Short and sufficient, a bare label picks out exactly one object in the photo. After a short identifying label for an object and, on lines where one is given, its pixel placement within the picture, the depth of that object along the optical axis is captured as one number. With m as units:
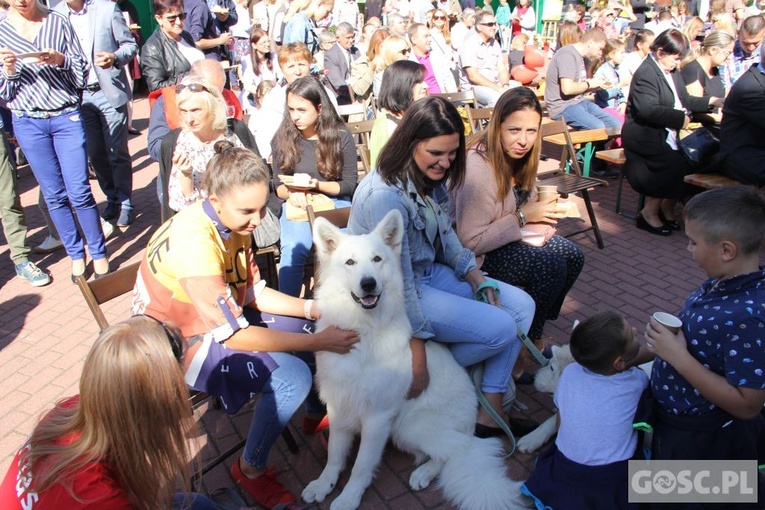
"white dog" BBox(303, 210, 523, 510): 2.56
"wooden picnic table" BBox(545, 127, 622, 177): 6.33
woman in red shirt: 1.49
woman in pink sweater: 3.42
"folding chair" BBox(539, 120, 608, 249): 5.41
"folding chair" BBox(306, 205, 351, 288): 3.62
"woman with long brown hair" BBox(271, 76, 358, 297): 4.06
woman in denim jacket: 2.84
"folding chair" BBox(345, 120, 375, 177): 5.09
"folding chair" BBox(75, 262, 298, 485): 2.58
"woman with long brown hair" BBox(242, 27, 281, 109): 7.79
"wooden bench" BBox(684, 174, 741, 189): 5.17
